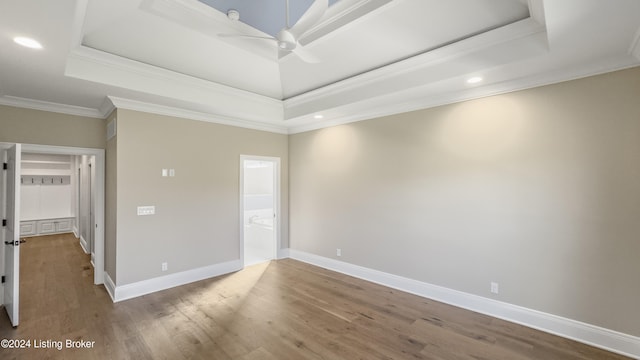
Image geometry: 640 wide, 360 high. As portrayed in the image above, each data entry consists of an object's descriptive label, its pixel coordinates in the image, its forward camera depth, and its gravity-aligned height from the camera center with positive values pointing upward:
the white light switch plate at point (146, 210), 4.04 -0.34
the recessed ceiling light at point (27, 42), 2.27 +1.25
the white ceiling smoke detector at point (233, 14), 2.97 +1.87
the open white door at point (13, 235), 3.11 -0.53
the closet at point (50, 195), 8.11 -0.18
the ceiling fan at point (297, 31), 2.31 +1.43
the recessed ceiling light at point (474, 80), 3.13 +1.18
